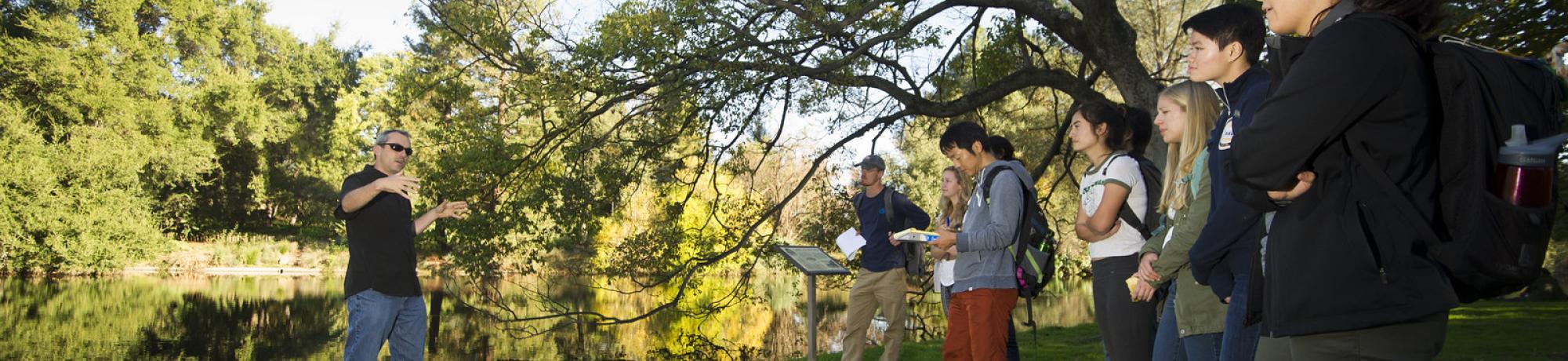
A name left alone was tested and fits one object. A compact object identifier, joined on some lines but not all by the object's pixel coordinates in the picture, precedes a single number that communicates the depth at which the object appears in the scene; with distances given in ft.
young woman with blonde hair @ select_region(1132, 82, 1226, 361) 10.28
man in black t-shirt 17.42
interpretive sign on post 22.16
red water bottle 5.26
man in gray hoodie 15.47
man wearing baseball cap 24.53
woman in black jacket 5.51
